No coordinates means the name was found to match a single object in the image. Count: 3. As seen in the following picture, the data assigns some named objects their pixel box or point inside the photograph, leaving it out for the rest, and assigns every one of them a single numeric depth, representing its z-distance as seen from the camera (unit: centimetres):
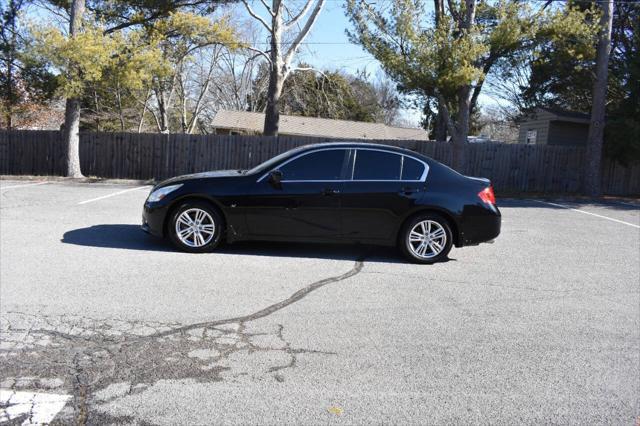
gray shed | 2438
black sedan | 741
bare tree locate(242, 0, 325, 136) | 2195
